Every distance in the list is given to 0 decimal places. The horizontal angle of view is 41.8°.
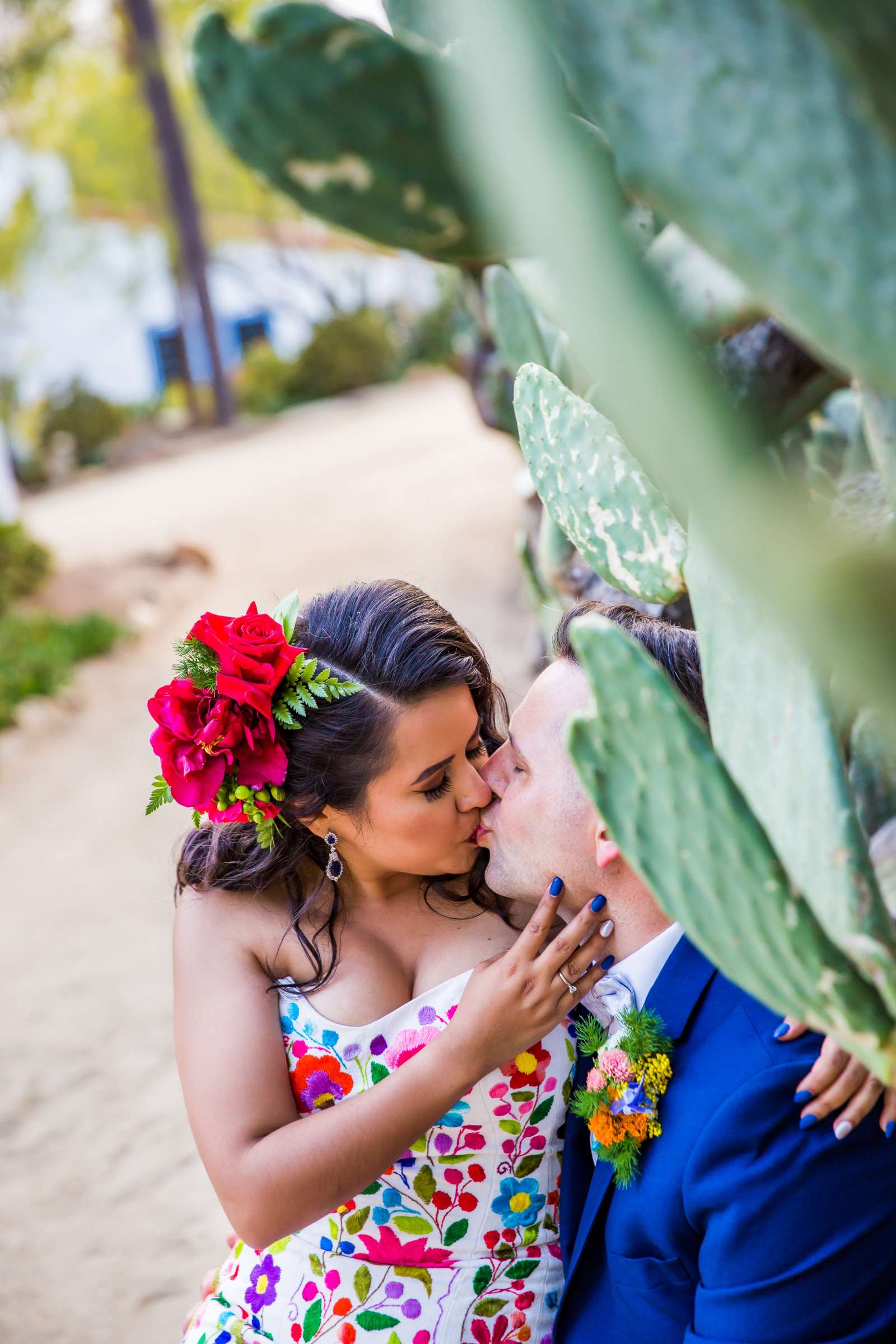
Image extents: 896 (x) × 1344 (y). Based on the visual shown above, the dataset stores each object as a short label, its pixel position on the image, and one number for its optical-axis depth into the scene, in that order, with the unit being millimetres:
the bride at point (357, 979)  1787
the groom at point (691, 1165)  1360
